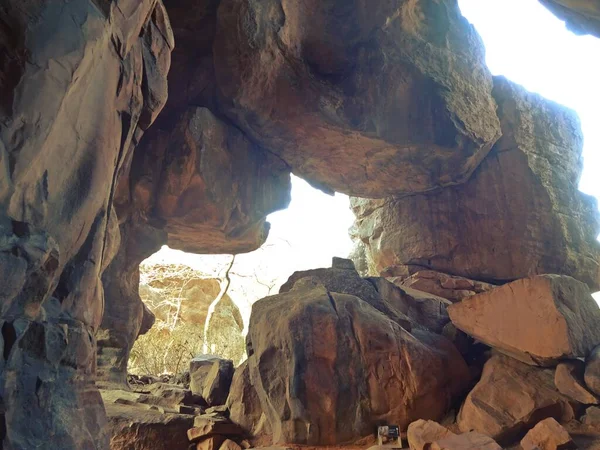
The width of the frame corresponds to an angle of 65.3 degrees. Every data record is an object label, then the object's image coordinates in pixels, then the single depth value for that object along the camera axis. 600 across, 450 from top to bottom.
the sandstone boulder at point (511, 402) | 4.79
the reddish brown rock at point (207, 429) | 5.95
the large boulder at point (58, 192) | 2.68
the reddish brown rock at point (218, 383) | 7.28
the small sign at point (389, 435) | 4.96
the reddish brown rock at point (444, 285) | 8.82
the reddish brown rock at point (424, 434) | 4.48
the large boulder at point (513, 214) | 8.98
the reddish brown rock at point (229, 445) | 5.73
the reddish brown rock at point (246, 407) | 6.27
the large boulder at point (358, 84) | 7.03
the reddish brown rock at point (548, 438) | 4.07
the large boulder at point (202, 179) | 7.50
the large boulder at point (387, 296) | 7.02
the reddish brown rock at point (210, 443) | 5.86
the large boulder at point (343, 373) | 5.41
